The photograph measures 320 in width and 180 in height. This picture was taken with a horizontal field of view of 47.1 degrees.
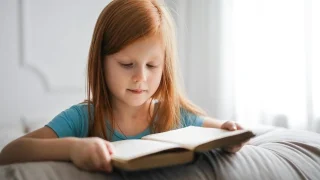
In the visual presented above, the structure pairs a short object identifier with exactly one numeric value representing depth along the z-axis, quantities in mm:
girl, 799
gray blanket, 506
